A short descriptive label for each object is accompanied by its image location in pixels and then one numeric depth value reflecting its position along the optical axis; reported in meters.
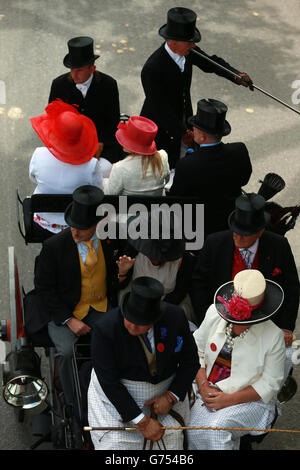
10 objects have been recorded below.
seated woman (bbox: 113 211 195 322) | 9.53
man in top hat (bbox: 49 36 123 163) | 12.32
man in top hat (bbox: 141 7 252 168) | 12.66
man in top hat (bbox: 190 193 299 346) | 10.06
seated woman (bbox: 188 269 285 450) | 8.77
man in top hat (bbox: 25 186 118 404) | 9.48
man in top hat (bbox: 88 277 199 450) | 8.33
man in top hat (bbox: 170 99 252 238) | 10.87
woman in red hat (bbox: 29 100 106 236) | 10.77
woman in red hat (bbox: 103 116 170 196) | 10.86
